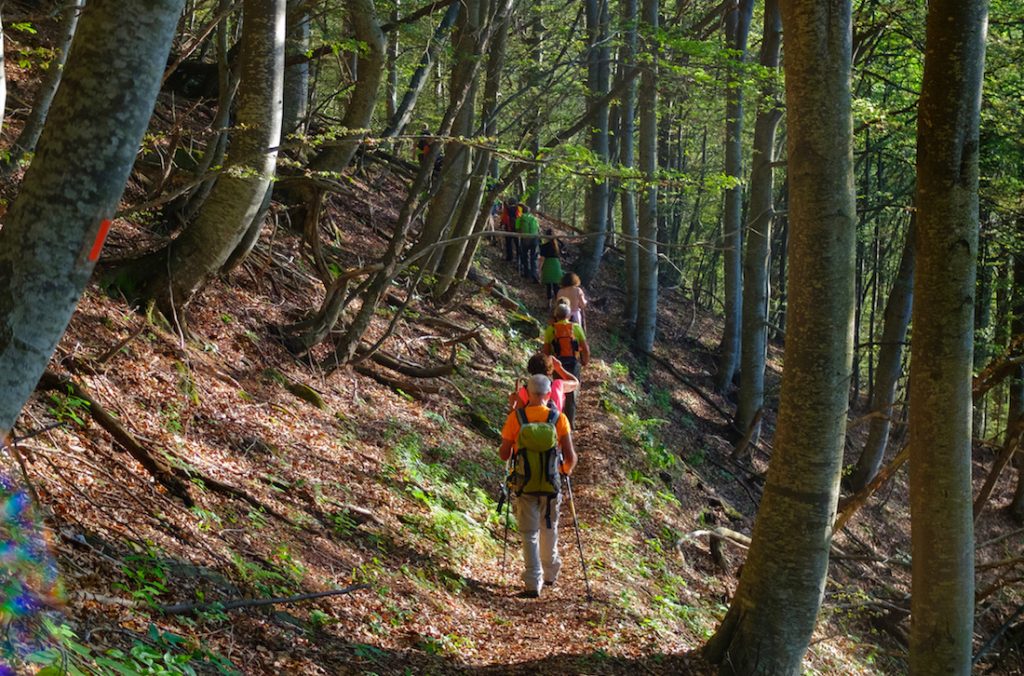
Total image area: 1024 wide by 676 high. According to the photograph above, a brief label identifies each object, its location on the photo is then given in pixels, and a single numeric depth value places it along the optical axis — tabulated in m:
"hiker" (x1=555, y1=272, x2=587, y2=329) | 13.03
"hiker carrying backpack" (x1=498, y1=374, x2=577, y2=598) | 7.71
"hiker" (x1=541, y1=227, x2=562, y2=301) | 19.44
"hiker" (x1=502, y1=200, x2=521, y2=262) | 20.93
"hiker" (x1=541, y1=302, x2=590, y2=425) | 11.25
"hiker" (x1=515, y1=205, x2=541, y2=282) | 22.98
